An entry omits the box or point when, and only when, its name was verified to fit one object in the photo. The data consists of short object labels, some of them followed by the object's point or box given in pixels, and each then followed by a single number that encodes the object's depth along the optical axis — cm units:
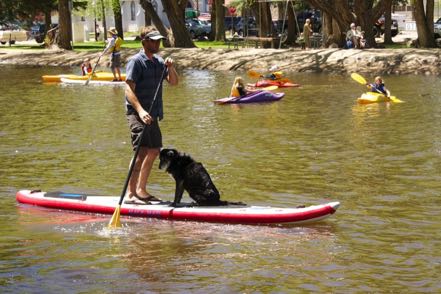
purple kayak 2327
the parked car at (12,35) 6438
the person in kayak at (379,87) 2336
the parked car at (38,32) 6254
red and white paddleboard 984
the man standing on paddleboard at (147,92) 1007
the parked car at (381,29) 5785
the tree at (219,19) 5348
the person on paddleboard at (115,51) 2872
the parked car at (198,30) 6200
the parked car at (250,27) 5896
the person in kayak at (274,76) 2833
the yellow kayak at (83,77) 3012
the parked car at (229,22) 7239
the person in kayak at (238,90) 2342
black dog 1021
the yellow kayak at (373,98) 2308
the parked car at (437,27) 4946
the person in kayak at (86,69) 3161
